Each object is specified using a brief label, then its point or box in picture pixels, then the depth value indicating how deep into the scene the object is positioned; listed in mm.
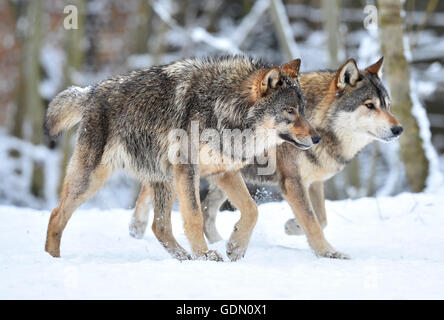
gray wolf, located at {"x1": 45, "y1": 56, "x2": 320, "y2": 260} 10008
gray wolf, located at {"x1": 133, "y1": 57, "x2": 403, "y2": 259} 10945
